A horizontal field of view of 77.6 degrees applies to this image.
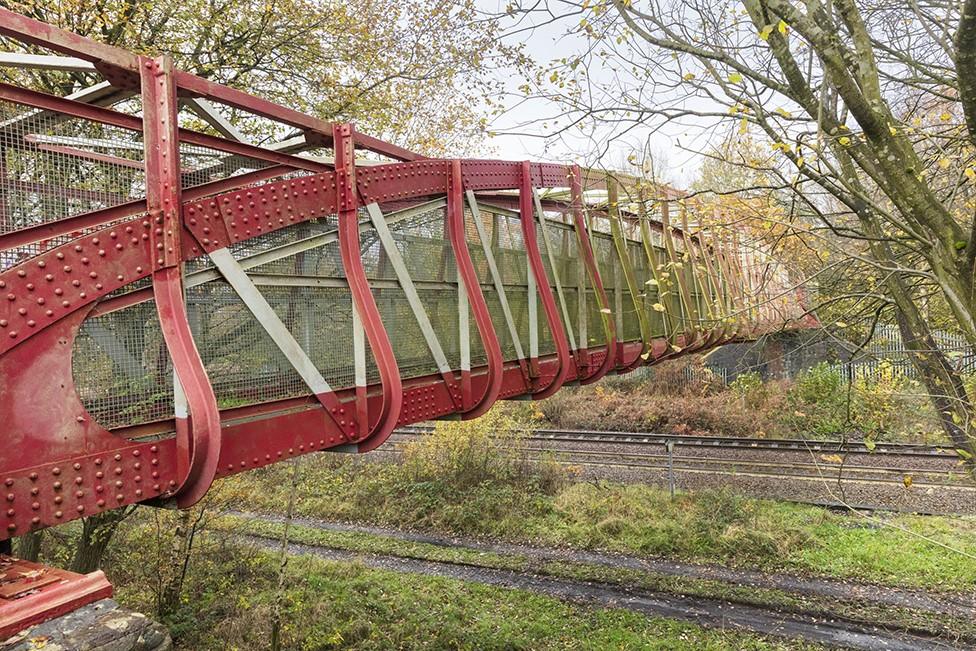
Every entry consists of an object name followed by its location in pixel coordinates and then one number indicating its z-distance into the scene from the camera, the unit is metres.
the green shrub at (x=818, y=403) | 19.61
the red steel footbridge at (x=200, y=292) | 2.74
